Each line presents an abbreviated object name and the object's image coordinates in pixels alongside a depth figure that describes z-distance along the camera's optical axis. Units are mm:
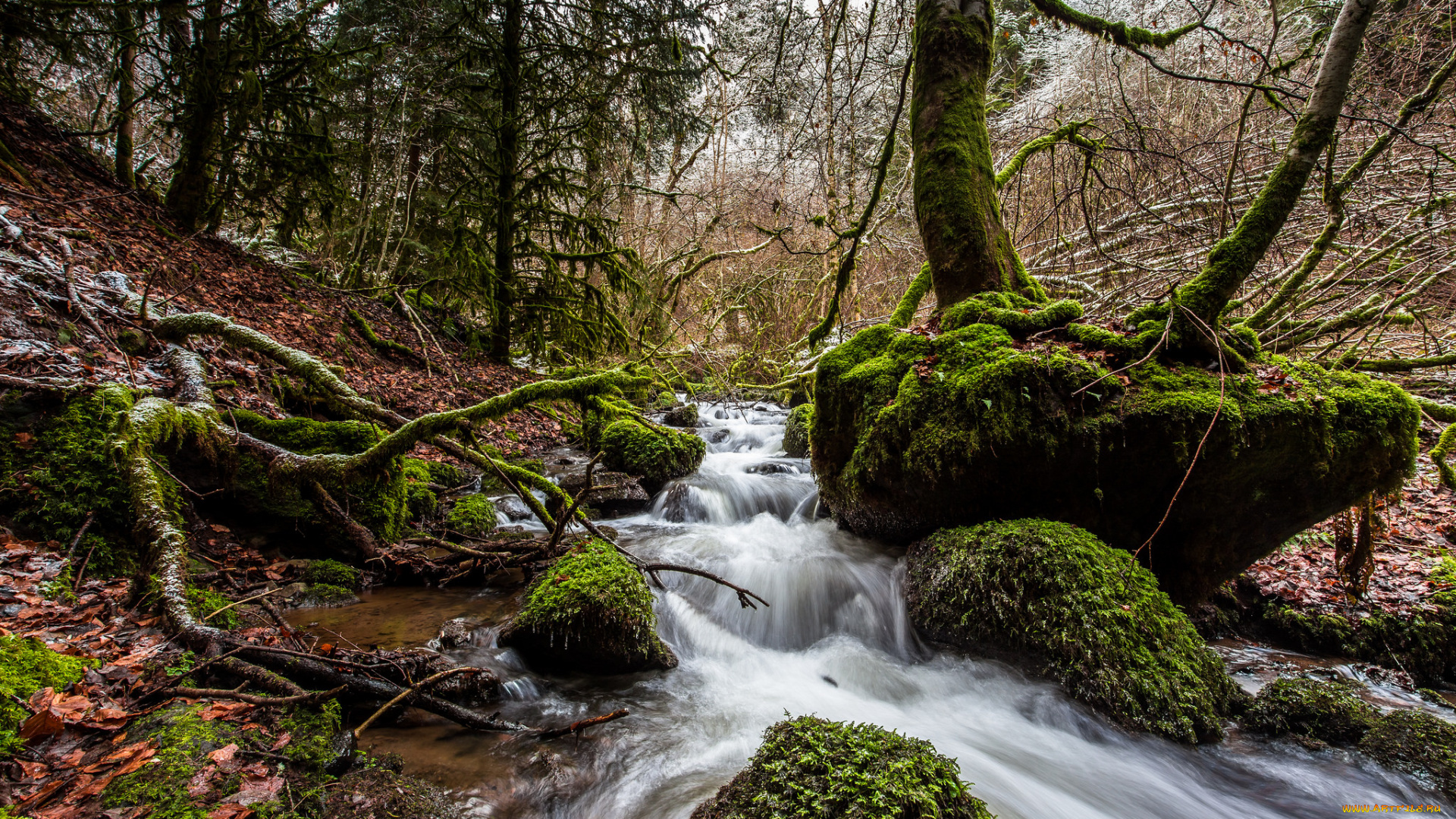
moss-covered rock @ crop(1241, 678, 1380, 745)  2848
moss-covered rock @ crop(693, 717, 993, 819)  1627
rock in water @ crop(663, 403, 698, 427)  11000
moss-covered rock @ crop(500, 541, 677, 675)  3107
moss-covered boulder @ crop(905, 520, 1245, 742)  2883
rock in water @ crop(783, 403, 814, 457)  8211
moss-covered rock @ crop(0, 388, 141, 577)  2576
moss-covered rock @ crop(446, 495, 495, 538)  4578
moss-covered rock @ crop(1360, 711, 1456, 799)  2553
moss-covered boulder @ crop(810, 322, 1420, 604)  3201
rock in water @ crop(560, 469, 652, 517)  5988
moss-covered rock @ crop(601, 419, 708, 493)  6848
